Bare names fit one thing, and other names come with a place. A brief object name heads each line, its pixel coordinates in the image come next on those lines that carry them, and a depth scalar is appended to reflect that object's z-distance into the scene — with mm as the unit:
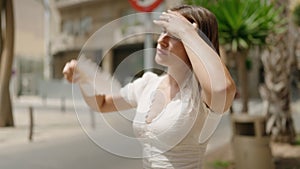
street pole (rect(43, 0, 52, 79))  18016
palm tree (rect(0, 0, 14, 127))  6591
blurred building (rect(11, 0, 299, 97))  17312
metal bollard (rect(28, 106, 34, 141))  5329
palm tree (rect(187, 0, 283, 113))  4031
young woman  987
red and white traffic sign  3753
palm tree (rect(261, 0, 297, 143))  5191
